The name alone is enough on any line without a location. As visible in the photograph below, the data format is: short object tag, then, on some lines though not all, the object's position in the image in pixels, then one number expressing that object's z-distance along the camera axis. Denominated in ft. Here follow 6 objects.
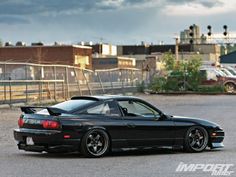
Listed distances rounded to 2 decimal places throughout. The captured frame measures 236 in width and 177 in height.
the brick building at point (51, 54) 338.95
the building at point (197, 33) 454.15
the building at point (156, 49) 531.91
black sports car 43.73
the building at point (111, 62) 368.27
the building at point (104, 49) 497.05
